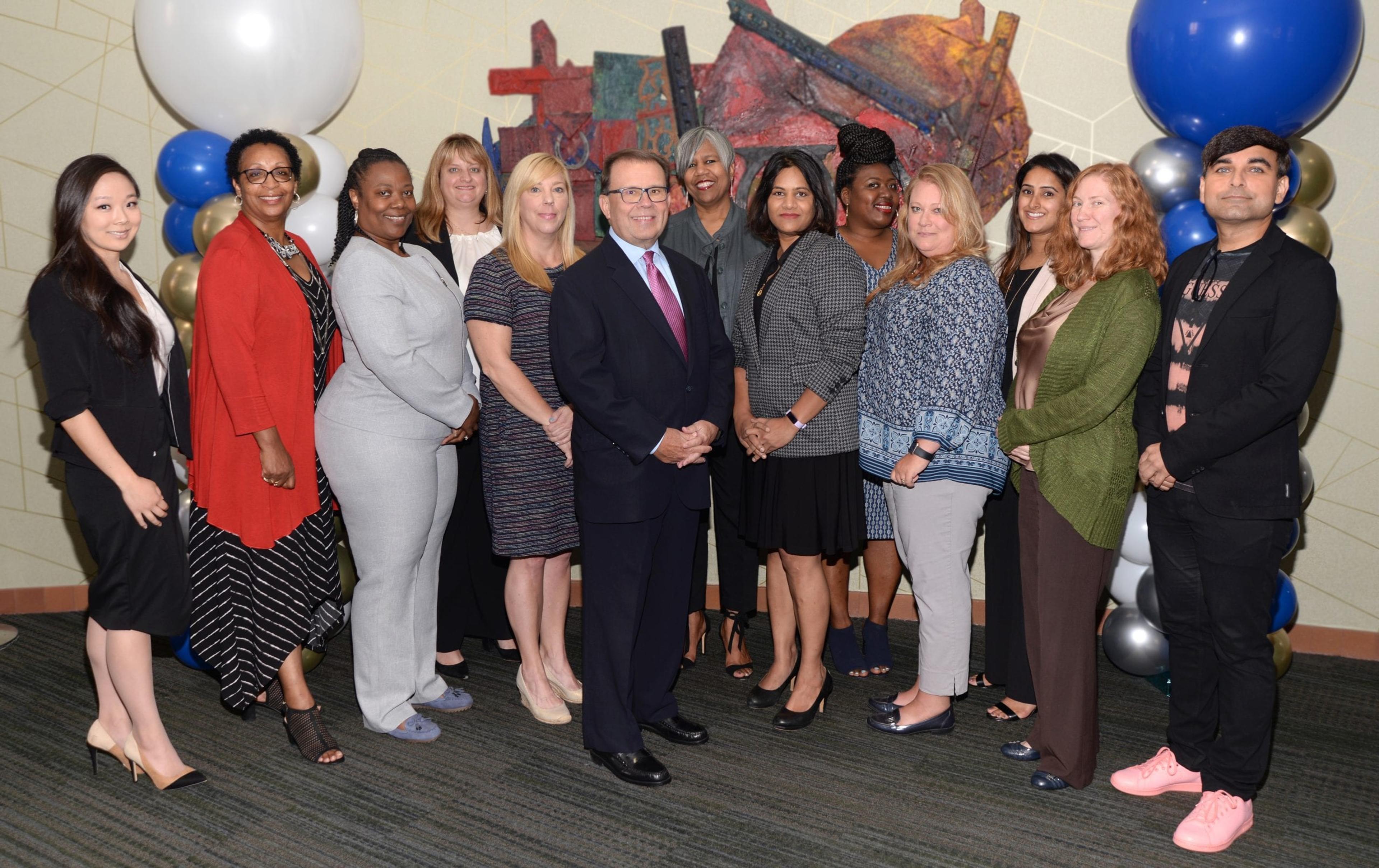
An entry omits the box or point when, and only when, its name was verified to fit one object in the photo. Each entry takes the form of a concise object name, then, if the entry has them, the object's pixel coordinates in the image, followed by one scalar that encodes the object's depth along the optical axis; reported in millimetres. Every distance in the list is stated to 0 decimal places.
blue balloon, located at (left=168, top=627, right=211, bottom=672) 3762
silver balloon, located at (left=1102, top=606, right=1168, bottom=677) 3619
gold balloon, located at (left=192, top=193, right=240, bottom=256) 3805
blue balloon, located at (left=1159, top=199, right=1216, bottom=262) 3324
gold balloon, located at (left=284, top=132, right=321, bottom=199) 3885
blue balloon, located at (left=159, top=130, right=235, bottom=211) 3949
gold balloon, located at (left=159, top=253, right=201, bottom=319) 3867
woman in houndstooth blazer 3176
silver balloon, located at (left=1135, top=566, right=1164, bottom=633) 3504
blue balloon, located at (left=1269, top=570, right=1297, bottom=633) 3510
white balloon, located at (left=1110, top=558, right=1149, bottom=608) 3664
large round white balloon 3893
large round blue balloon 3195
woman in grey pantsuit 3068
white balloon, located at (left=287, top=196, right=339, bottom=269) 3877
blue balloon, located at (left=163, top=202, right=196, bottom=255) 4074
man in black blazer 2549
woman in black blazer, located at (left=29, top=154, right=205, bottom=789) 2701
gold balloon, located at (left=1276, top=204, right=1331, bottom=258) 3334
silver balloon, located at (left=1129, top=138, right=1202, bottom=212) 3453
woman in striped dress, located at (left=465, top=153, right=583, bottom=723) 3219
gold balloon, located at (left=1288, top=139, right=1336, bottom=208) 3434
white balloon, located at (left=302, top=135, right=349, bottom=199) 4023
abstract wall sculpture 4188
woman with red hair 2744
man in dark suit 2859
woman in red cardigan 2926
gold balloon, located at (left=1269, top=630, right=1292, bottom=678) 3740
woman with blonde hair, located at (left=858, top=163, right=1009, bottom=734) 2998
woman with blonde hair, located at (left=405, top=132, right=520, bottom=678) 3660
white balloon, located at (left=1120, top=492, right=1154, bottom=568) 3580
